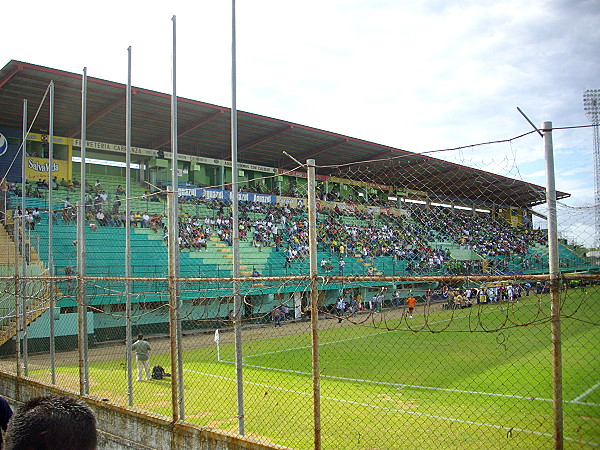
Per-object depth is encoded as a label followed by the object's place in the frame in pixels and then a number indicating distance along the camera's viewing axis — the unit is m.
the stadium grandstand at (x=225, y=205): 10.02
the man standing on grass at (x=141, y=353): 14.16
